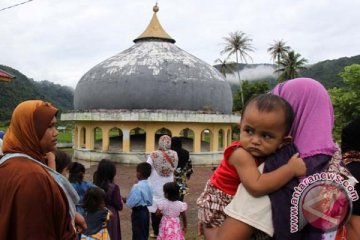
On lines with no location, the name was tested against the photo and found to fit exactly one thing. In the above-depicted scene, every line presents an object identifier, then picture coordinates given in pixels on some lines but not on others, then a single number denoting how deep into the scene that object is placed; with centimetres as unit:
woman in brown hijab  225
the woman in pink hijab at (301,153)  169
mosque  1753
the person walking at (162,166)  637
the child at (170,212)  553
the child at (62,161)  399
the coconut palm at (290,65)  4149
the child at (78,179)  453
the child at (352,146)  246
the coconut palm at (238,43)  3919
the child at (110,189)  484
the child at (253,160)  169
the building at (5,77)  1195
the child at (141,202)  552
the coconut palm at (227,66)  4037
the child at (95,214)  418
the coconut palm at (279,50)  4322
